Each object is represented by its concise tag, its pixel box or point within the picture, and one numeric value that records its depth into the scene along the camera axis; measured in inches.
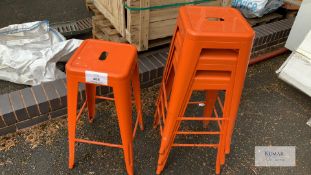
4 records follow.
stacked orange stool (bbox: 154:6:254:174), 58.7
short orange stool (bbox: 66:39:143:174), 63.2
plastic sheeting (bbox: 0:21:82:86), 105.9
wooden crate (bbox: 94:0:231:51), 97.1
